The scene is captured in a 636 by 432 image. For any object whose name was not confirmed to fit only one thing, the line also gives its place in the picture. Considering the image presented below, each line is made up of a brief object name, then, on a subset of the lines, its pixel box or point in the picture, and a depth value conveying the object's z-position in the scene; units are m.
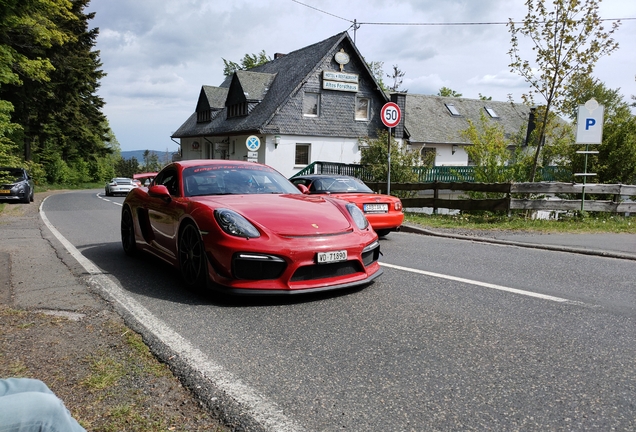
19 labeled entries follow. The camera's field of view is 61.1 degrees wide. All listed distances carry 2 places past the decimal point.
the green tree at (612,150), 13.76
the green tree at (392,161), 19.56
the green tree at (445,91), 77.89
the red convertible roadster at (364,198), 9.85
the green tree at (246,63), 63.94
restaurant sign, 33.53
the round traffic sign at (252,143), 21.77
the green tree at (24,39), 10.23
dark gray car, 21.58
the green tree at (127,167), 98.69
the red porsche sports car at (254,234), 4.96
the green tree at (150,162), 106.34
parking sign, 12.39
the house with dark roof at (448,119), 38.88
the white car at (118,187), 33.34
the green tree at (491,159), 15.04
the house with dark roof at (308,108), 32.53
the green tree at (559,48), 14.05
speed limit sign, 13.65
